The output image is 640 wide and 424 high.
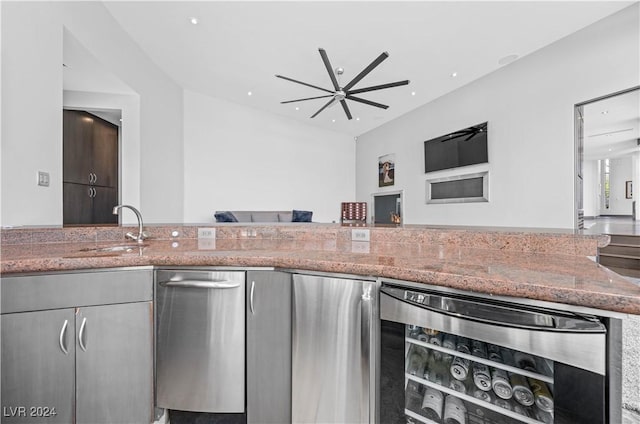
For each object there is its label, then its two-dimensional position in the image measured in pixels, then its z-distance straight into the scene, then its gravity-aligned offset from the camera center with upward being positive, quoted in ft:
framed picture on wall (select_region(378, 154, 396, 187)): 18.54 +3.11
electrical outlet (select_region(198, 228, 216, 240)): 5.47 -0.37
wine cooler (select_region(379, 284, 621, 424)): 1.97 -1.35
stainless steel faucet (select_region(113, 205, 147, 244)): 4.95 -0.39
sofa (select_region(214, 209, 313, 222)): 17.70 -0.10
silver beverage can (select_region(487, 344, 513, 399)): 2.57 -1.60
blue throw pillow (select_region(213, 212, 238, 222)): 15.58 -0.14
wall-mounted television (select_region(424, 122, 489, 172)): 12.81 +3.36
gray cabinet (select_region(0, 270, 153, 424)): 3.09 -1.59
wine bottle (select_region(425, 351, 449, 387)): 2.88 -1.70
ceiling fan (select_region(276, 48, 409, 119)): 8.95 +4.91
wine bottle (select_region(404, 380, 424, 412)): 2.94 -1.99
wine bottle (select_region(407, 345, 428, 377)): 2.95 -1.63
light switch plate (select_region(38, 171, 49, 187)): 6.40 +0.87
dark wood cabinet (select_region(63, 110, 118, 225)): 10.92 +1.98
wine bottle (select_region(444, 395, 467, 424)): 2.73 -2.02
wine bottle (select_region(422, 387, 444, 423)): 2.81 -2.01
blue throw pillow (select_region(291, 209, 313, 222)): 17.61 -0.10
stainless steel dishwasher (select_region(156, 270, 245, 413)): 3.46 -1.54
